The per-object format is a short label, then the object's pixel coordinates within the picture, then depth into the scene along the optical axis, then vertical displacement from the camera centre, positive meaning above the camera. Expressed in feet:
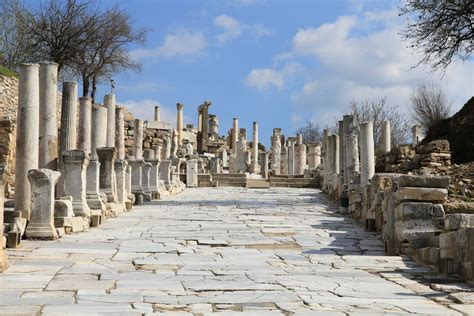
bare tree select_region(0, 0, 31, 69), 105.50 +22.43
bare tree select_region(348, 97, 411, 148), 156.62 +14.41
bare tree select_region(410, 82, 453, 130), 130.93 +14.51
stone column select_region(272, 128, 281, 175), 165.97 +7.24
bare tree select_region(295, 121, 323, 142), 262.45 +18.99
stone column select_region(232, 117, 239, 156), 194.90 +15.14
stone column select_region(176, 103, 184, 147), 168.19 +15.98
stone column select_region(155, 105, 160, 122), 189.06 +19.28
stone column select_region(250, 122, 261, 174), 153.69 +7.30
